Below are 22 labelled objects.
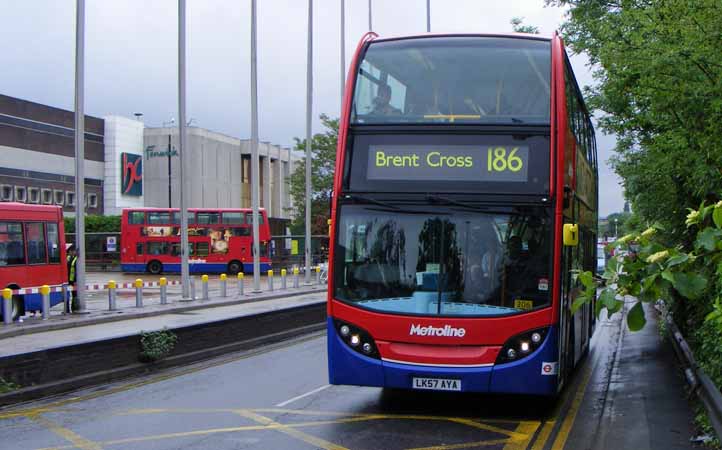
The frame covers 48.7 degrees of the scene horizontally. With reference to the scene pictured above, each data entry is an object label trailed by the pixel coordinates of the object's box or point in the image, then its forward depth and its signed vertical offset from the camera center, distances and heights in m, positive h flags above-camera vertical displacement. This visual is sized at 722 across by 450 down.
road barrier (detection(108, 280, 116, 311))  21.48 -1.59
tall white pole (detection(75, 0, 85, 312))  19.03 +2.62
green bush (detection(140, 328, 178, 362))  13.55 -1.84
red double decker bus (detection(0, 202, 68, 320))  19.25 -0.31
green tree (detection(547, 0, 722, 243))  10.66 +2.23
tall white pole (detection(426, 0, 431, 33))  40.67 +11.27
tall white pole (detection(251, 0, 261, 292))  29.69 +3.98
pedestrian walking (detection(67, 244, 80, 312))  20.01 -0.97
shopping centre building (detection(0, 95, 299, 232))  58.34 +6.19
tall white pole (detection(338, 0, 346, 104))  35.97 +9.08
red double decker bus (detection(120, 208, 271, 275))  47.75 -0.16
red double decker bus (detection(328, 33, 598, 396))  9.02 +0.09
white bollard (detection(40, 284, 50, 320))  18.09 -1.44
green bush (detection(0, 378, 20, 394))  10.59 -1.97
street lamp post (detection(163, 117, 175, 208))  68.06 +5.77
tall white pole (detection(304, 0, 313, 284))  34.56 +5.15
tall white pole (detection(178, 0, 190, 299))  25.02 +3.79
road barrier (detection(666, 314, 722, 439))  8.02 -1.86
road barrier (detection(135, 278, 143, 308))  23.12 -1.71
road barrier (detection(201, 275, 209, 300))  25.96 -1.66
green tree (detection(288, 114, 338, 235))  62.38 +4.54
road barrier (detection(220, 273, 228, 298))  28.09 -1.77
